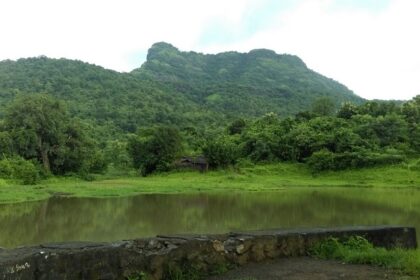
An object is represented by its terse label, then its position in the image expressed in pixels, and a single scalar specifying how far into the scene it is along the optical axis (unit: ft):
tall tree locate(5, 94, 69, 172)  140.15
